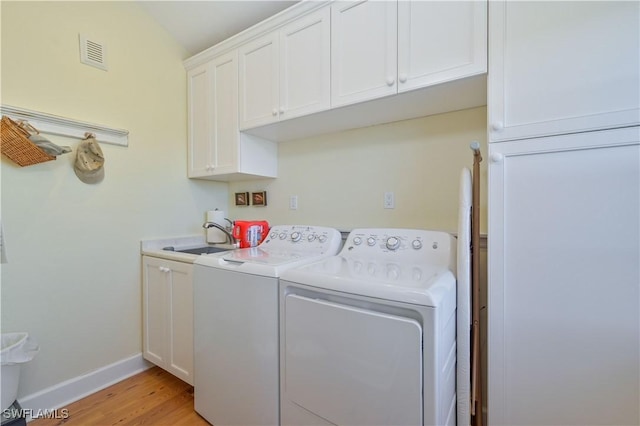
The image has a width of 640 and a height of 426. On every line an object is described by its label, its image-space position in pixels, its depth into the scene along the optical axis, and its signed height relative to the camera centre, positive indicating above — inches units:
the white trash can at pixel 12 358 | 54.6 -29.1
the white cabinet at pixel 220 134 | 80.9 +23.2
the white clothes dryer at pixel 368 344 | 36.1 -18.9
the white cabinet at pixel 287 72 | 63.6 +33.6
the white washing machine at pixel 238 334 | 49.9 -23.6
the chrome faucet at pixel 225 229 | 90.3 -6.4
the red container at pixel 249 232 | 82.7 -6.6
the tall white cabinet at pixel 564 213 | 37.0 -0.6
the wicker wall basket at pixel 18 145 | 57.1 +13.6
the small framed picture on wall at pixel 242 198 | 99.4 +4.2
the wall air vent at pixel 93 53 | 71.2 +40.5
